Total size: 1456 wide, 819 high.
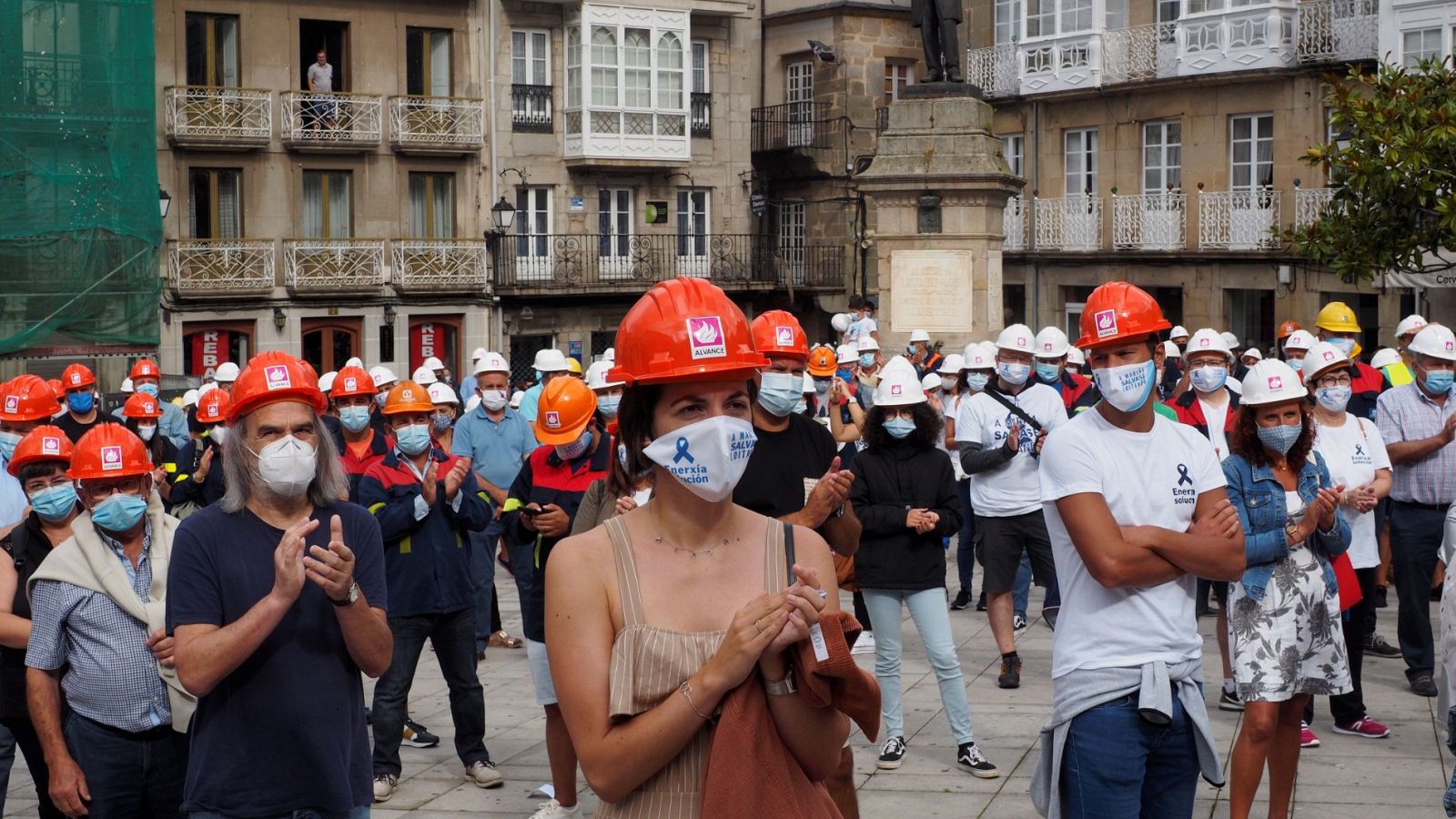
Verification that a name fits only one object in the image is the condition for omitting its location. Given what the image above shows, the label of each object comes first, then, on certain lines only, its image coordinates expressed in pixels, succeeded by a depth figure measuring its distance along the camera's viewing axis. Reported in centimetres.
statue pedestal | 2016
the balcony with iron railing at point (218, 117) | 3528
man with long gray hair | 464
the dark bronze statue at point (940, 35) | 2127
